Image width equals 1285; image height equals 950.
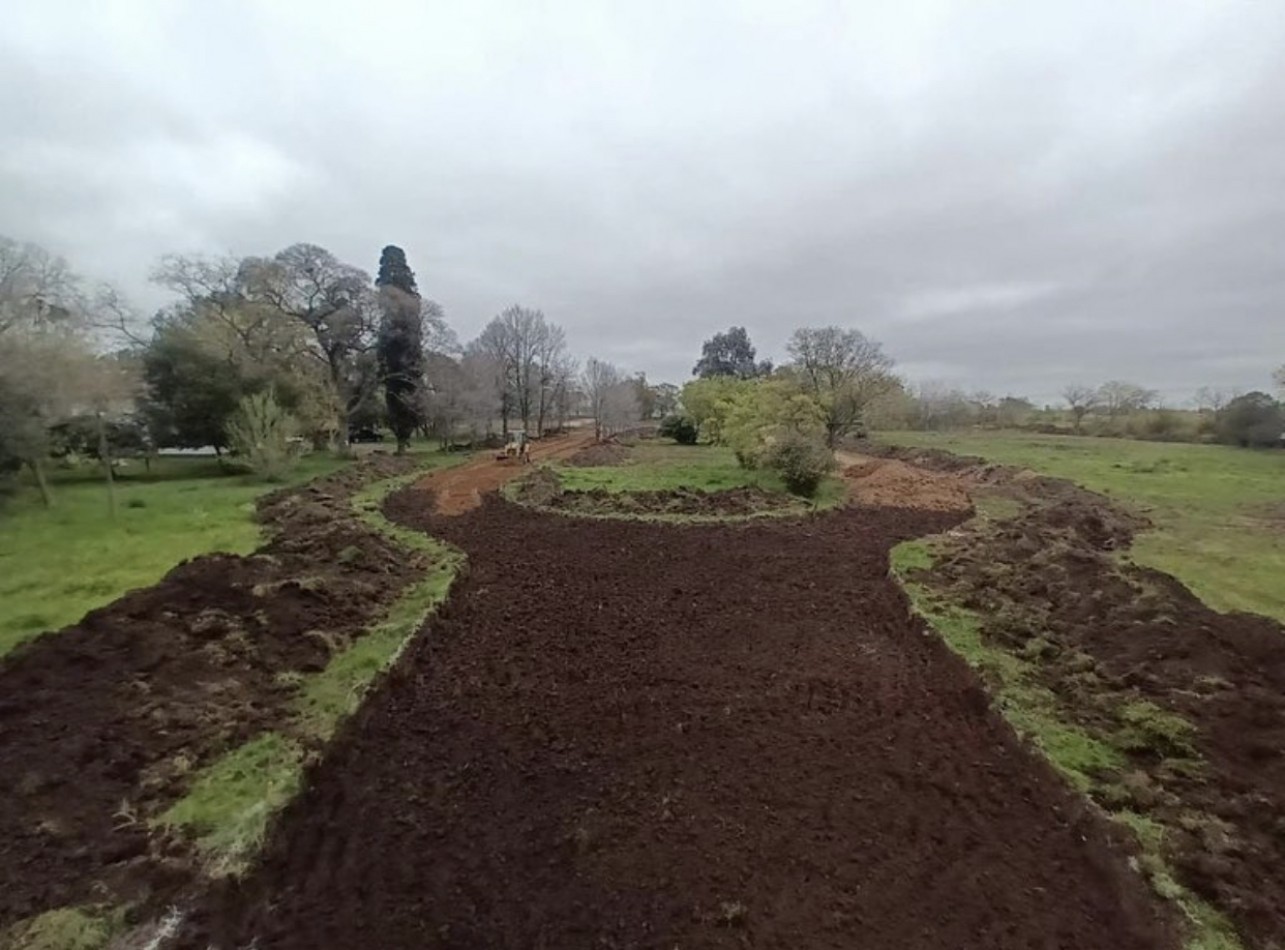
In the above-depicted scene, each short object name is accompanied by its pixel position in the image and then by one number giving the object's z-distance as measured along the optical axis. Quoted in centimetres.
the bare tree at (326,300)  3173
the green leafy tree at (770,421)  2578
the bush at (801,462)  2373
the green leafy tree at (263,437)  2539
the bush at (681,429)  5372
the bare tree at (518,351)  4938
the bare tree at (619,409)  6016
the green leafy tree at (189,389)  2903
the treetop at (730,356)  8056
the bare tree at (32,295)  2155
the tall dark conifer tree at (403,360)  3772
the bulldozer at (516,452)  3600
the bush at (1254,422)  4066
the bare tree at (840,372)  3444
